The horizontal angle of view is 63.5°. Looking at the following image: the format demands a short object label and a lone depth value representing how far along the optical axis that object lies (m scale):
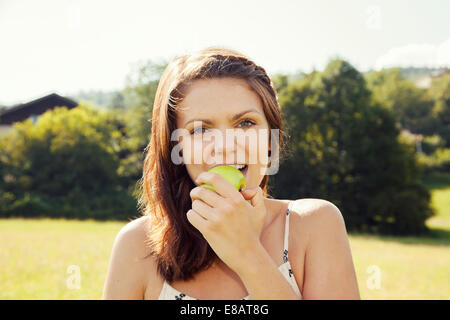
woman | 1.69
